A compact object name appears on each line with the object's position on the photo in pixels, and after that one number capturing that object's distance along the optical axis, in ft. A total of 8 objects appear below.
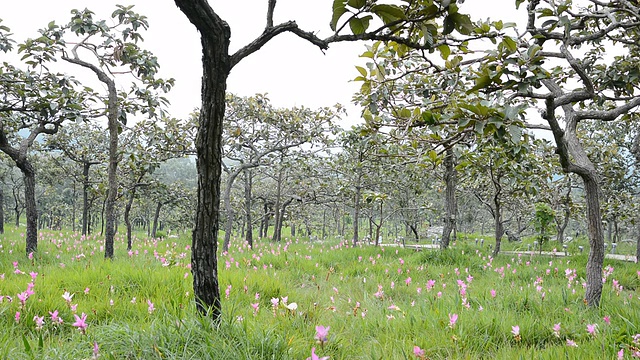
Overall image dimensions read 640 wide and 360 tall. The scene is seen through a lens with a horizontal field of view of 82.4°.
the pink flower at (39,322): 8.59
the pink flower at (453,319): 9.13
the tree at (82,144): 36.01
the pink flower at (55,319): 8.83
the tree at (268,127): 31.99
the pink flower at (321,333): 6.70
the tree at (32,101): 17.01
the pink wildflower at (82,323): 7.59
